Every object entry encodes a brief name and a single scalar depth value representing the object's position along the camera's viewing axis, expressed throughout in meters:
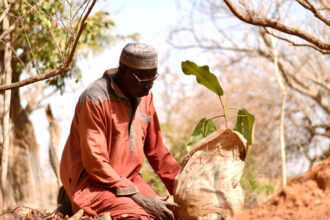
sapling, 4.10
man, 3.93
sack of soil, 3.70
